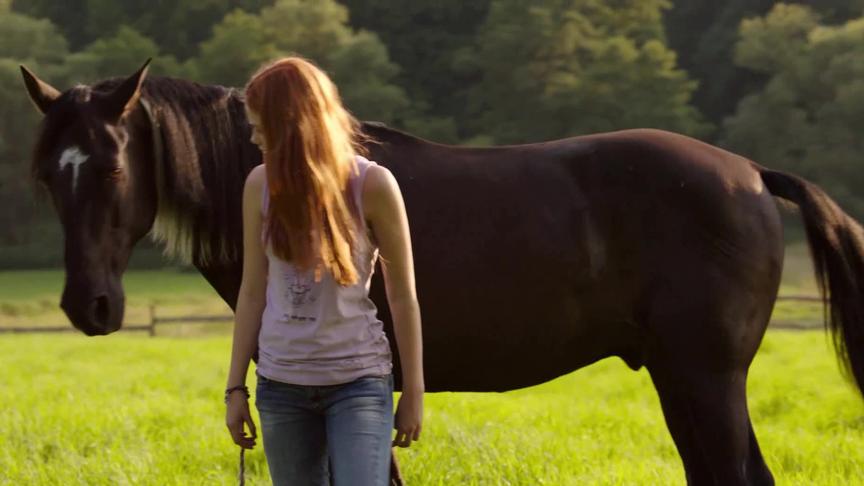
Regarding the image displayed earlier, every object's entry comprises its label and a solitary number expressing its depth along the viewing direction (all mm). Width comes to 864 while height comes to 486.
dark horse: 7988
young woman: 5215
